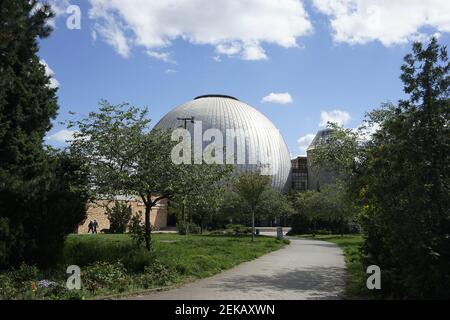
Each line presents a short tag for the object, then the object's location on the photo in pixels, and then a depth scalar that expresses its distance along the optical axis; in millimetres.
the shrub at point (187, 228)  39231
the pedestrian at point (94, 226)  35719
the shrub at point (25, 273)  11211
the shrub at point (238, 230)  42269
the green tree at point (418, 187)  7598
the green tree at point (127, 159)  14398
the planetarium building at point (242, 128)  80438
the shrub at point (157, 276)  11041
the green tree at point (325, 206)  39156
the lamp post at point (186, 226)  38050
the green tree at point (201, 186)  15086
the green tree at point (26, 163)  11258
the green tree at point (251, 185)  31141
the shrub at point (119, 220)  37625
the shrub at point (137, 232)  15117
